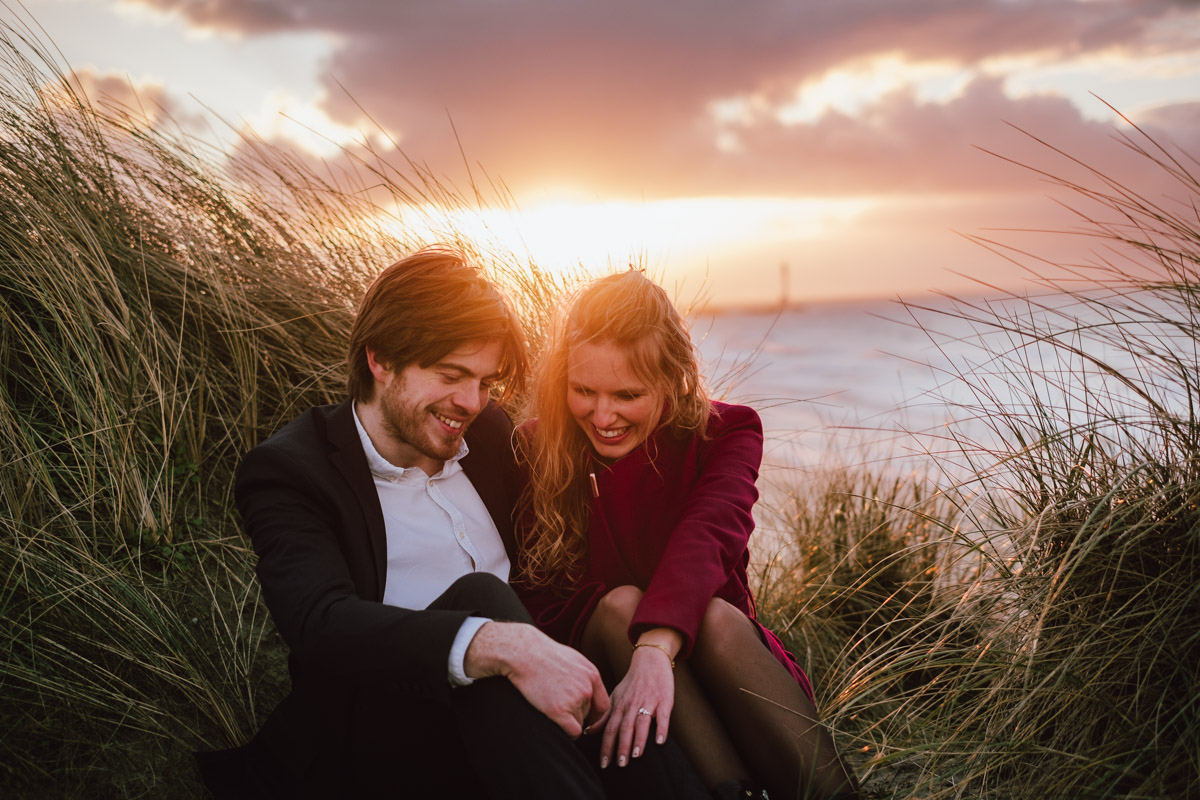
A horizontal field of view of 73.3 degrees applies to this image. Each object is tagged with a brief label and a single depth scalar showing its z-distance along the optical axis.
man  1.69
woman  1.92
